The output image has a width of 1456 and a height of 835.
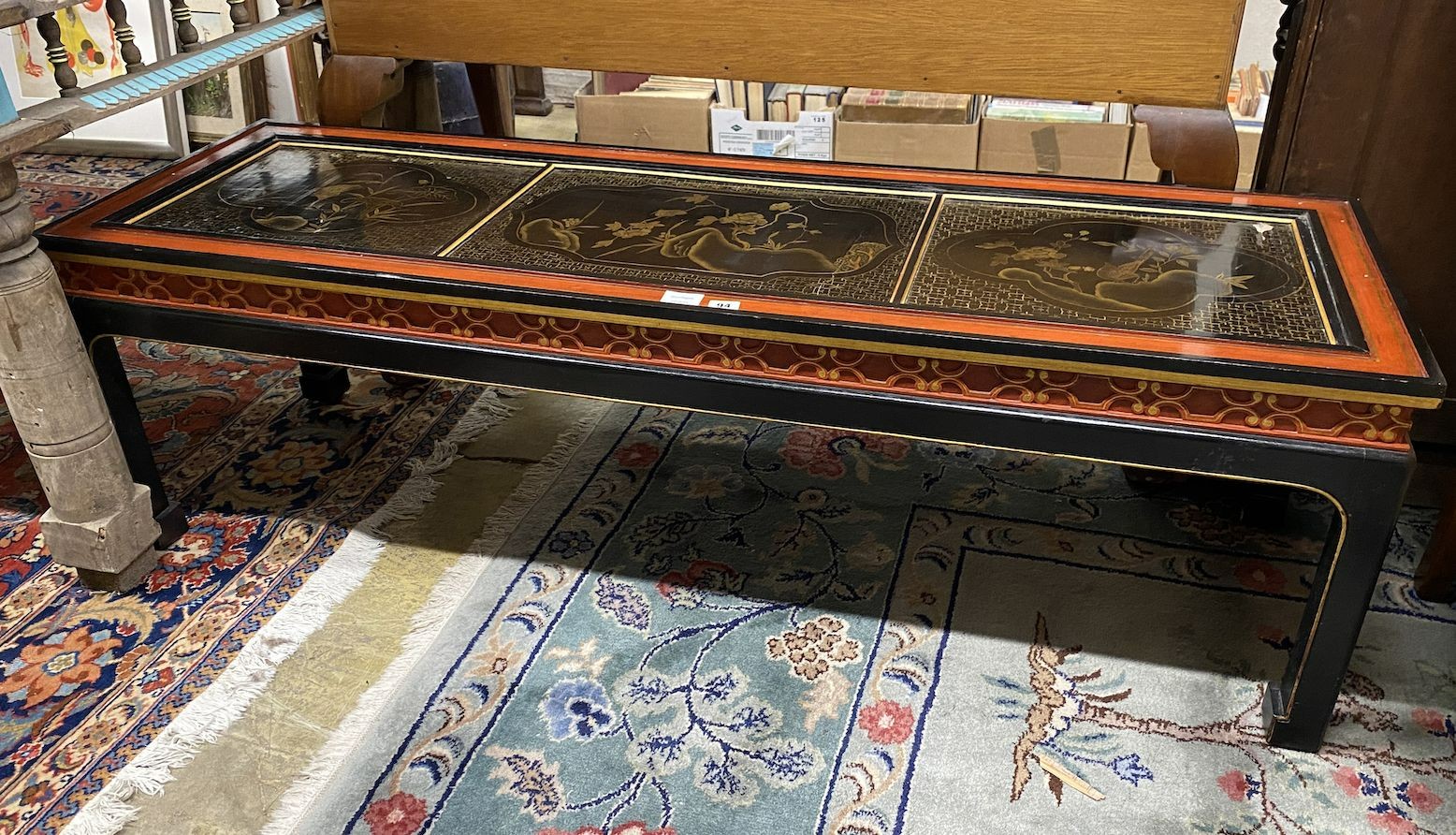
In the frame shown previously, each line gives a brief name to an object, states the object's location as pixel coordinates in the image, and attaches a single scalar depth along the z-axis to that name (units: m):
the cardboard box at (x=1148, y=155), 3.51
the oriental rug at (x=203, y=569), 2.11
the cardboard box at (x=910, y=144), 3.65
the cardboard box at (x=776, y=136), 3.85
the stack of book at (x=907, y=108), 3.62
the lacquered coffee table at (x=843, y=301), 1.78
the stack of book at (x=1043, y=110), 3.59
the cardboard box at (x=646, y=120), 3.95
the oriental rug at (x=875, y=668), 1.96
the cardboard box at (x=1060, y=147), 3.53
